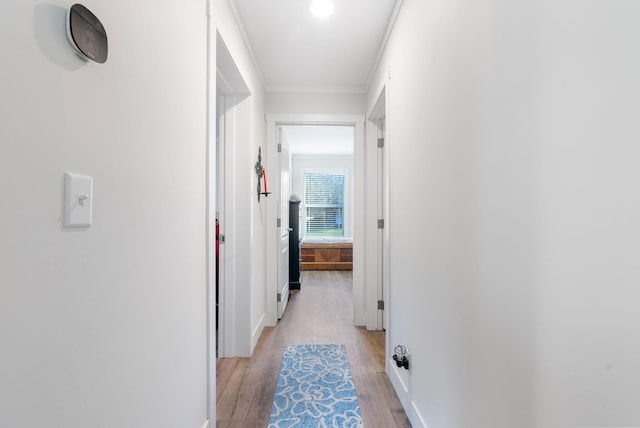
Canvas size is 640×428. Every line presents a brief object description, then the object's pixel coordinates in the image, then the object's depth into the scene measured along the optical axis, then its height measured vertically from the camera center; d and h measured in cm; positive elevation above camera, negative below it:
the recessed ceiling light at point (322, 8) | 192 +130
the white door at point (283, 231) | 335 -17
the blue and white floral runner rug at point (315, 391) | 171 -110
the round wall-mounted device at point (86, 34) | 66 +41
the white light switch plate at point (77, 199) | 66 +4
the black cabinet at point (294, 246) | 452 -42
